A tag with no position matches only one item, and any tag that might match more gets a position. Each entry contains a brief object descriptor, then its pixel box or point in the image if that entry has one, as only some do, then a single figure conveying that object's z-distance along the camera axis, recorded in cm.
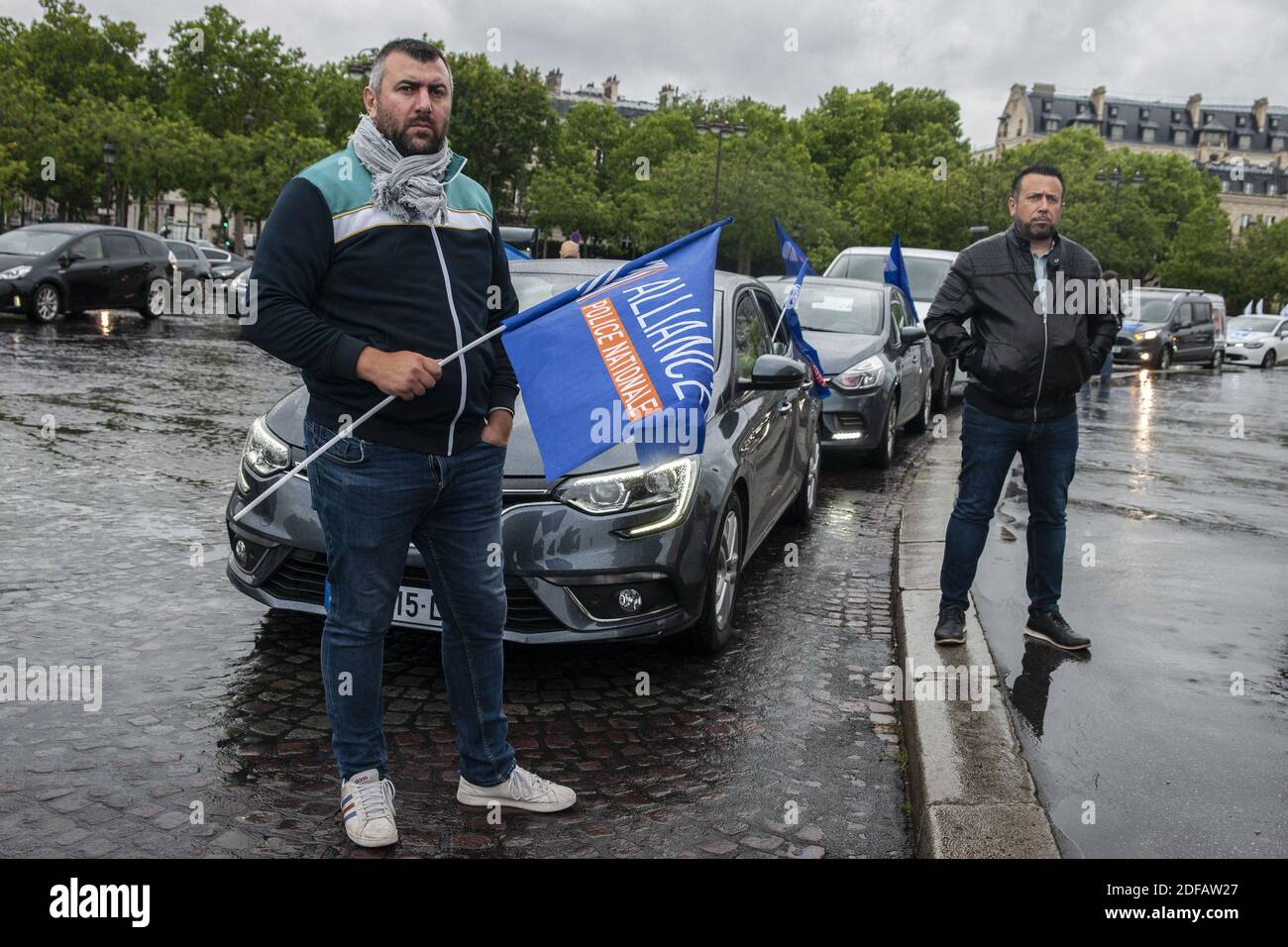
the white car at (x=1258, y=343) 3528
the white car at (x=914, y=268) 1714
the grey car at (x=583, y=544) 465
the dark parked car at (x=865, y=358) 1055
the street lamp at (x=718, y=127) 3388
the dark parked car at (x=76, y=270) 1900
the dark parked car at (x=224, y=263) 3262
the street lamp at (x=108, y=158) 3588
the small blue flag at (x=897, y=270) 1358
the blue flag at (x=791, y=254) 1167
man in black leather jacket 524
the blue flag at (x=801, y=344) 807
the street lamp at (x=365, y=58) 3886
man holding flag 310
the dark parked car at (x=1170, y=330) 2819
